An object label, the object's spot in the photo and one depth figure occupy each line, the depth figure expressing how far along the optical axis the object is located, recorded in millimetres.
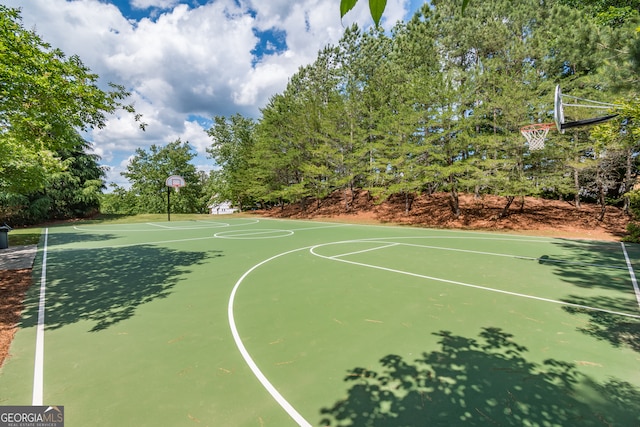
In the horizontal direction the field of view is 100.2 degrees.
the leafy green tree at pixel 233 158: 35406
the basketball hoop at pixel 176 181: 29747
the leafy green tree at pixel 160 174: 39531
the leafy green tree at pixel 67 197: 23094
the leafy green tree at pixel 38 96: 5645
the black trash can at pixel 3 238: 11971
